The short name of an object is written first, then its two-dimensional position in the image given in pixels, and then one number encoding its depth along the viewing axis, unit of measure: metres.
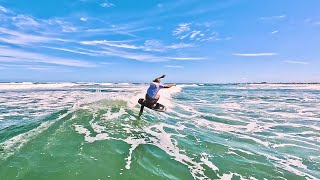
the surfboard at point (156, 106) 9.32
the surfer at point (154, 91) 8.92
